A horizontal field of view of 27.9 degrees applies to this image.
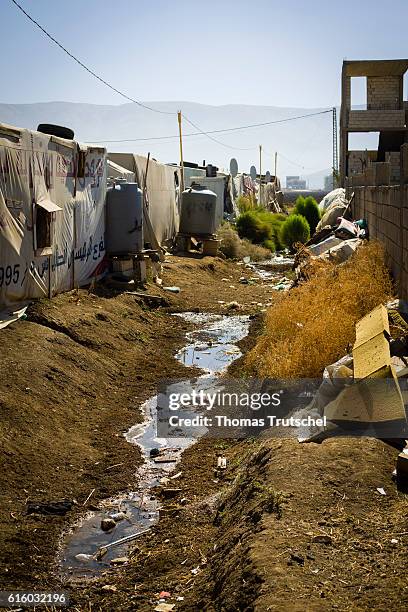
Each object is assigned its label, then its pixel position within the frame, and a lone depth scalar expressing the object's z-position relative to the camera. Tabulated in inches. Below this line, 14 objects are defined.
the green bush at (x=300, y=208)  1208.2
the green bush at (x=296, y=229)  1071.0
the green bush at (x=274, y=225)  1141.3
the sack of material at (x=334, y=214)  863.1
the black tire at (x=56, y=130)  513.5
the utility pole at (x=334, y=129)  2915.8
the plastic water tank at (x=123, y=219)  588.4
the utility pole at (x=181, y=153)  982.7
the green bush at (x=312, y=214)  1201.1
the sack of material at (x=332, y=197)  1016.2
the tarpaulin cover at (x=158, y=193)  726.5
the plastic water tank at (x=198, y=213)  890.1
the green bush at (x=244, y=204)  1368.1
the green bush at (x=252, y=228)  1127.6
